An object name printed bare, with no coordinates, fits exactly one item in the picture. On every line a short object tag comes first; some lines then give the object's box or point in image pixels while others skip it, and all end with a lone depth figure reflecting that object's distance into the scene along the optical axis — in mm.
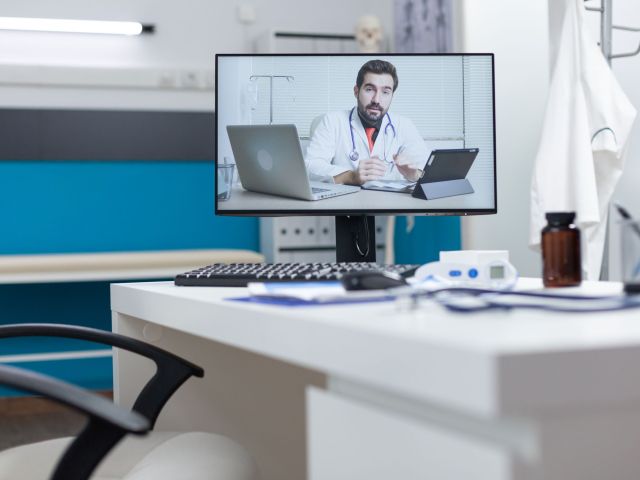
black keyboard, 1335
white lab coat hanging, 2820
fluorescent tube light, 4074
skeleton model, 4082
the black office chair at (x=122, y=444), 872
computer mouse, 1052
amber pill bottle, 1205
